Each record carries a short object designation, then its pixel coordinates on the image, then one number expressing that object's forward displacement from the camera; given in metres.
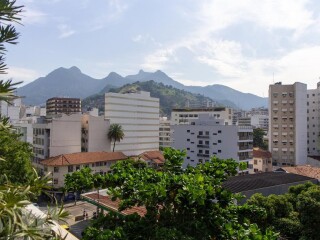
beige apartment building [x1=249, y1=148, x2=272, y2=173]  54.88
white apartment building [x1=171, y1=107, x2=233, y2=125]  83.81
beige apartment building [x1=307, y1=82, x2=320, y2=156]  67.19
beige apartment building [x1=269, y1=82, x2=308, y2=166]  58.47
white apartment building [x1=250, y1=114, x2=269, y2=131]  138.50
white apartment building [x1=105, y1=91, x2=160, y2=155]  59.09
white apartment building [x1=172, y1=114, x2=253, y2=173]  46.66
